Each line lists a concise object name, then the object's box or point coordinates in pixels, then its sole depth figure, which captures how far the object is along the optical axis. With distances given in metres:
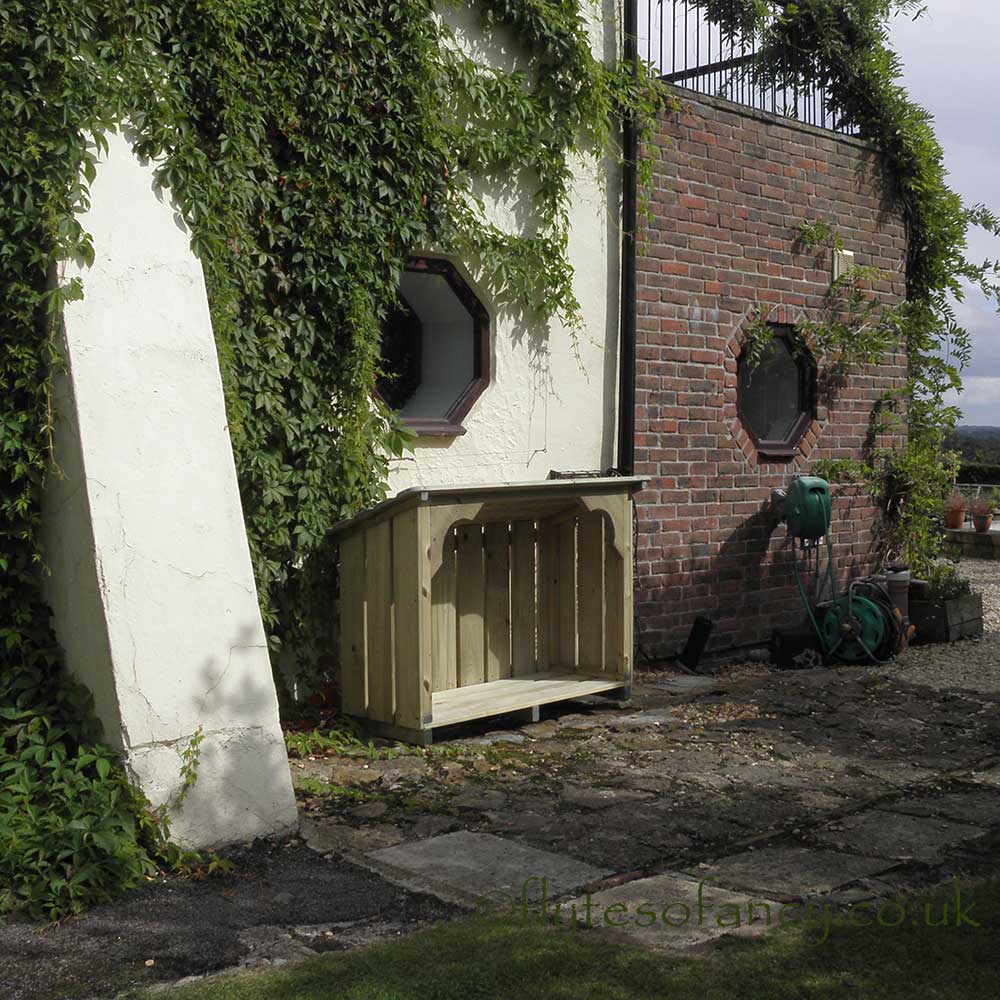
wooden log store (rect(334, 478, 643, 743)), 6.31
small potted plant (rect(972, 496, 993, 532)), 17.83
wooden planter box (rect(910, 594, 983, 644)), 9.80
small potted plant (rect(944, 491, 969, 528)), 17.91
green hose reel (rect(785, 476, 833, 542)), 9.03
